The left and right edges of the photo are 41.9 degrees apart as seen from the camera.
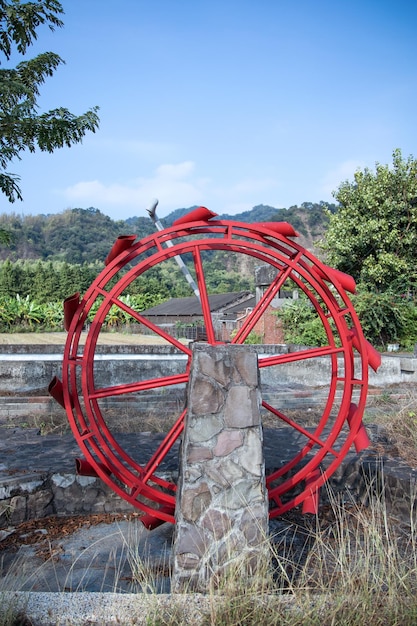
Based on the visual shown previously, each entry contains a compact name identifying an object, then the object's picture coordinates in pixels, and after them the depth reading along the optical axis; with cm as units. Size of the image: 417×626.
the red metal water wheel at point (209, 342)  373
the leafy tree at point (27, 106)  876
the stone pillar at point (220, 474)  301
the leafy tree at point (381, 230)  1692
